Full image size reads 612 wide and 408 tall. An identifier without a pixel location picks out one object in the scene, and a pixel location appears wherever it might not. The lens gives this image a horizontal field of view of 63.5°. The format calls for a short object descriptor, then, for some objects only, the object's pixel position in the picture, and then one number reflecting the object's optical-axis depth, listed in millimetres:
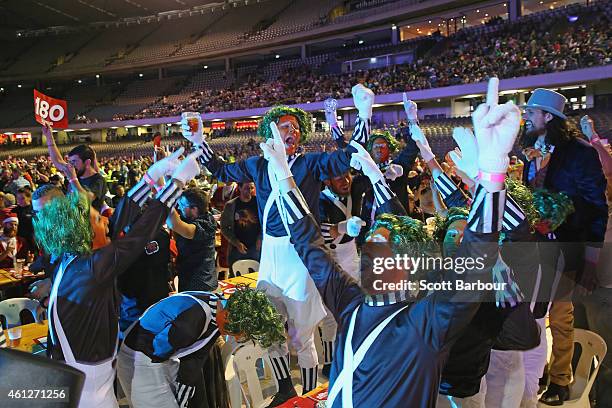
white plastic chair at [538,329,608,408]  2986
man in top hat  3006
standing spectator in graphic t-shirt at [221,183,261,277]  5965
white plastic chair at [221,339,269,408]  3150
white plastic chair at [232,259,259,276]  5734
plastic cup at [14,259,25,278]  5789
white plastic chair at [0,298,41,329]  4312
